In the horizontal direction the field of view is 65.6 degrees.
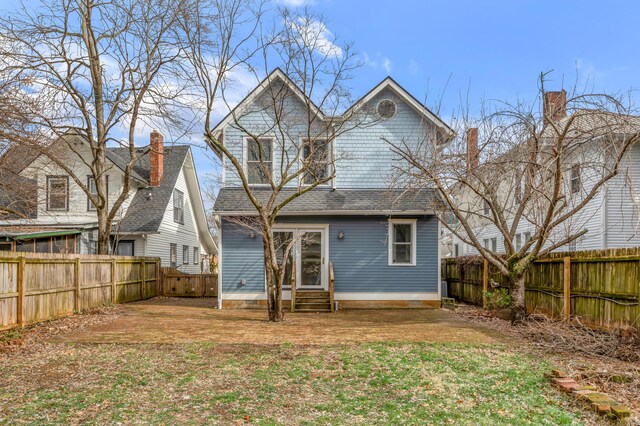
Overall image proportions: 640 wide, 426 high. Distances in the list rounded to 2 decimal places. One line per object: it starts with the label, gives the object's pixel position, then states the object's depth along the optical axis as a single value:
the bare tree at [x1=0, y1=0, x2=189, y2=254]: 15.47
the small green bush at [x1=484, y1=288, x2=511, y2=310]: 12.32
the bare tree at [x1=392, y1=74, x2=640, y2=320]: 8.55
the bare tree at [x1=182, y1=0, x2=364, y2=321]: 12.06
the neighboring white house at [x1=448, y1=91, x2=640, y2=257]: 16.17
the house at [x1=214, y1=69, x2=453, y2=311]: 15.16
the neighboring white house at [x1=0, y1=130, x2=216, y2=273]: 19.47
